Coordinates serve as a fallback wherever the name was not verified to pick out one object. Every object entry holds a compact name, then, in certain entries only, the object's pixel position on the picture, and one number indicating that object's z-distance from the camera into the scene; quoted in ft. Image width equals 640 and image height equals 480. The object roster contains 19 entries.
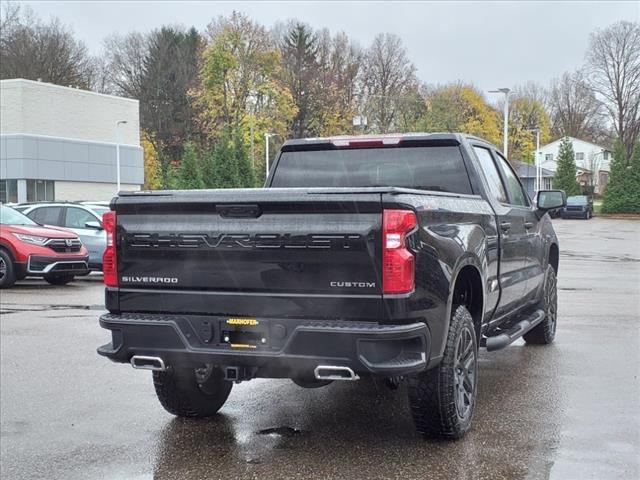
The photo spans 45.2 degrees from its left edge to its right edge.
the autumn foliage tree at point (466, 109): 191.01
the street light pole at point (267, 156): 167.57
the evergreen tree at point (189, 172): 151.74
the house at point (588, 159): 291.99
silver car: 54.65
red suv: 46.68
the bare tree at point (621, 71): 222.07
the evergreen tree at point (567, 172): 200.23
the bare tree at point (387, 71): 220.23
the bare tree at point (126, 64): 228.84
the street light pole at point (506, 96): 110.52
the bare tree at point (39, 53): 191.42
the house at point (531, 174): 274.13
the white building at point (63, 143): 151.43
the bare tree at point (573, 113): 267.39
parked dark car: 170.40
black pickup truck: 13.74
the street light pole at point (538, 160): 188.14
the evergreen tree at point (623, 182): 180.04
